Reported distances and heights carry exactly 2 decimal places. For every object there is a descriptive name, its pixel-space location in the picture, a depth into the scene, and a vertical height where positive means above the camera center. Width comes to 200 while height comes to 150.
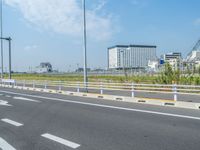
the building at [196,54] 88.39 +6.74
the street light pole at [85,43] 20.31 +2.49
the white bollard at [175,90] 12.68 -1.04
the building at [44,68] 182.64 +3.25
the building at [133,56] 123.38 +8.82
